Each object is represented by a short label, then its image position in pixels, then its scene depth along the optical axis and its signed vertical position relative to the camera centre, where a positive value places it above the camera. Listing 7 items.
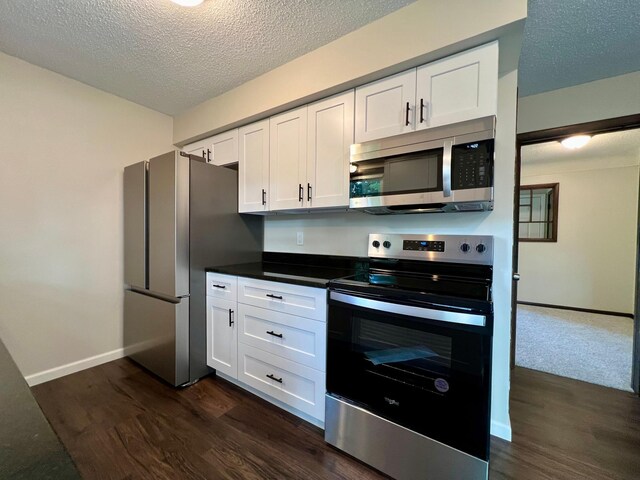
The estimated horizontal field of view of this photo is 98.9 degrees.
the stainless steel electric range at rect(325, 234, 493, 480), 1.16 -0.63
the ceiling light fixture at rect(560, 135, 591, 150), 3.04 +1.10
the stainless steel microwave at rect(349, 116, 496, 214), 1.38 +0.37
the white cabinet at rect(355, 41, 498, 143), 1.39 +0.79
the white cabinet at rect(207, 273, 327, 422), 1.63 -0.71
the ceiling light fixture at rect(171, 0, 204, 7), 1.45 +1.23
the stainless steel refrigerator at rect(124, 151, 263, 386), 2.05 -0.14
